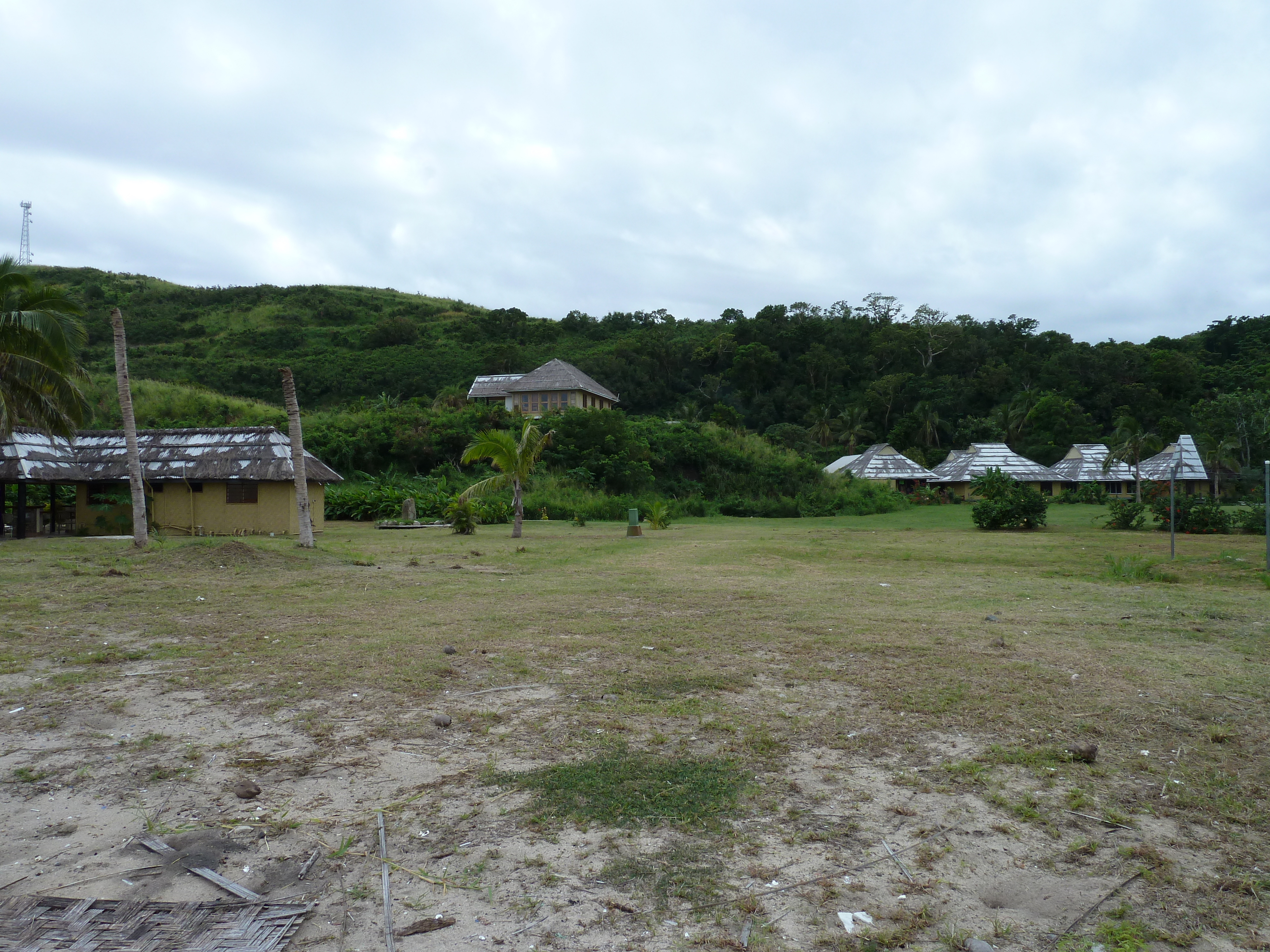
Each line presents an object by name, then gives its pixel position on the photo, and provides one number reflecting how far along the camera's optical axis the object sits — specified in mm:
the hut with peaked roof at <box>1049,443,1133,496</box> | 49250
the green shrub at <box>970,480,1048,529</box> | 27359
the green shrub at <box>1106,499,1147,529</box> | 26750
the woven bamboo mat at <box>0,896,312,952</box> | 2828
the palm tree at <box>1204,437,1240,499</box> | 40844
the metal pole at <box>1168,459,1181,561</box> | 15078
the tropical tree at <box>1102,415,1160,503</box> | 42625
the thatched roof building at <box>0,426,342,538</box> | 23094
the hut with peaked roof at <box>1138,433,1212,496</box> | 43531
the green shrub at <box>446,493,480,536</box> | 23531
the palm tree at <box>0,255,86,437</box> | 17297
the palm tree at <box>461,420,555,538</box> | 21188
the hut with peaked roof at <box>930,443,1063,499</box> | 50094
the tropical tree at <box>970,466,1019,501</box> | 28609
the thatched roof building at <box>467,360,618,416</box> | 49750
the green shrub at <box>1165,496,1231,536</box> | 26031
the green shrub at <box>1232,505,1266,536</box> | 25641
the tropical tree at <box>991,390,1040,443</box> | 60562
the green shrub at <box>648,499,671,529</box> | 26391
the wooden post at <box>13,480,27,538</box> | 20953
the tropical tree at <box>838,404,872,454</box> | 61656
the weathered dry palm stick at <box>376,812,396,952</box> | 2855
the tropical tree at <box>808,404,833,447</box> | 61906
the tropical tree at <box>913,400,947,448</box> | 61750
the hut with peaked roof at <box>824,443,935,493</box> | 49969
